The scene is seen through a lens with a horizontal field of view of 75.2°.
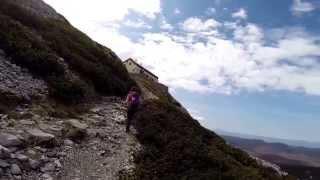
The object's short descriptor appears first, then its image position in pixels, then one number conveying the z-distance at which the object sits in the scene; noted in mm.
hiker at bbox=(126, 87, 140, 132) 10695
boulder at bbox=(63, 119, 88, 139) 9144
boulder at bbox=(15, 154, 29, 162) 7258
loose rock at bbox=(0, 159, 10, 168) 6887
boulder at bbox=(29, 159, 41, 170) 7324
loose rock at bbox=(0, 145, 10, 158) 7050
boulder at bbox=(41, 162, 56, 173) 7449
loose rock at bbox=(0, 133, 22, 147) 7512
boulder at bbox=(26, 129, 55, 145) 8115
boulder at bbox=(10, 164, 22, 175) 6937
